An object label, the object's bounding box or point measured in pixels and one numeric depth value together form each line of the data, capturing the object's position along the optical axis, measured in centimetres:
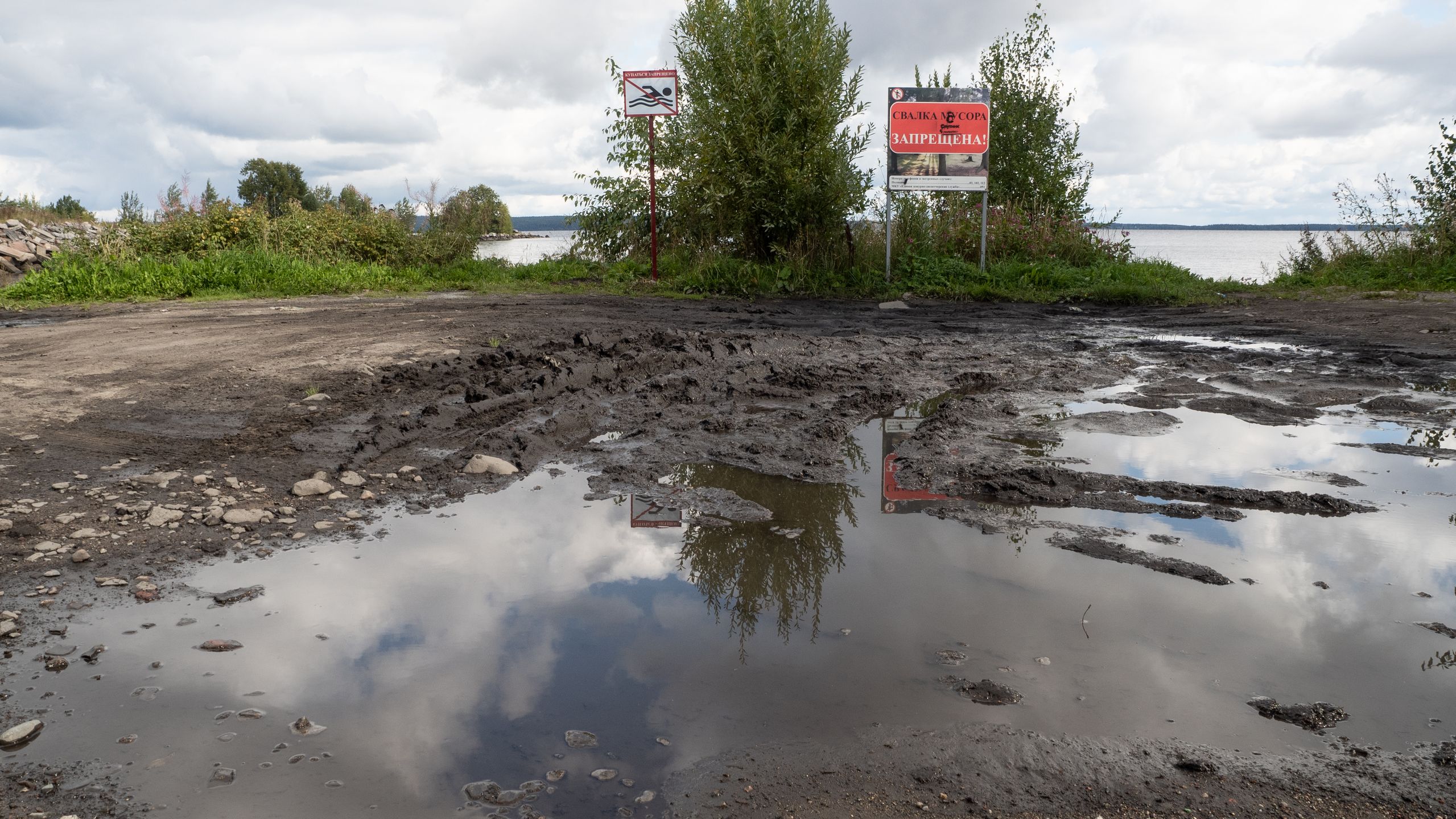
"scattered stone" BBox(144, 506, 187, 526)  397
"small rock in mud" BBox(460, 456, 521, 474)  493
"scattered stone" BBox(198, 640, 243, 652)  296
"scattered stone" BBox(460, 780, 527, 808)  220
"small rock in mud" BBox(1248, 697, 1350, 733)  255
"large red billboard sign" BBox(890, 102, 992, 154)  1470
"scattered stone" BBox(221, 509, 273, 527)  404
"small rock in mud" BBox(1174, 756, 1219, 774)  232
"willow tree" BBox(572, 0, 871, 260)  1488
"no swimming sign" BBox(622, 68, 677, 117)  1488
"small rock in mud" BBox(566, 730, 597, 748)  243
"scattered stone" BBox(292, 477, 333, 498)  446
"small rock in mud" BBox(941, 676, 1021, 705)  267
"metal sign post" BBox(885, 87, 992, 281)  1467
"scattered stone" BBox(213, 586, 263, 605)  331
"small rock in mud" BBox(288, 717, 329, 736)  250
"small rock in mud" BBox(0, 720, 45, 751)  240
